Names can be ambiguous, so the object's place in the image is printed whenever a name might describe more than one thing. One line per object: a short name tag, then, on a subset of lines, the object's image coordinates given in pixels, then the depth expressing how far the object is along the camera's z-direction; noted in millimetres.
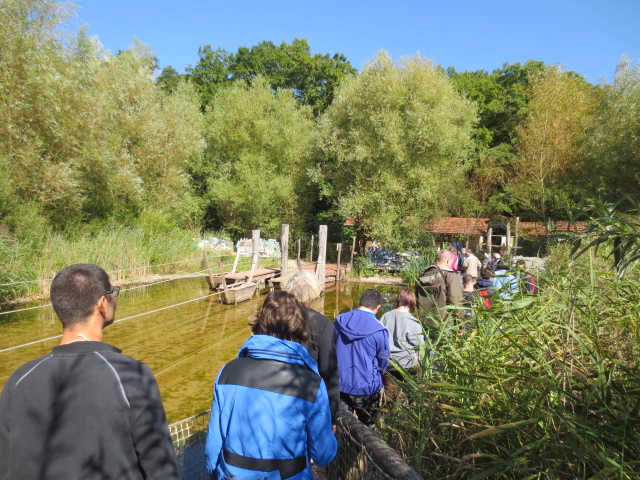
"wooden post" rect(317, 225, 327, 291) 14805
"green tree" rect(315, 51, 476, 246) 17734
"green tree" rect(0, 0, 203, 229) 10875
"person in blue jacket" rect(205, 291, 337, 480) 1621
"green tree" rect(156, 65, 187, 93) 35000
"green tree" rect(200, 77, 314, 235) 23547
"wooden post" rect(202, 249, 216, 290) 13142
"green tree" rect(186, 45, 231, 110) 35219
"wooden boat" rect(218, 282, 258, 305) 11938
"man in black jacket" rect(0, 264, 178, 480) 1235
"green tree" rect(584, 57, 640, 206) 17203
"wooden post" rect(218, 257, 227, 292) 11995
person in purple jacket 3180
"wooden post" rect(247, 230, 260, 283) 13275
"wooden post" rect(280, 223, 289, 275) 13195
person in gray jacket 3746
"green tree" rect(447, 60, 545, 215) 24144
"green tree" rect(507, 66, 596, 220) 21344
